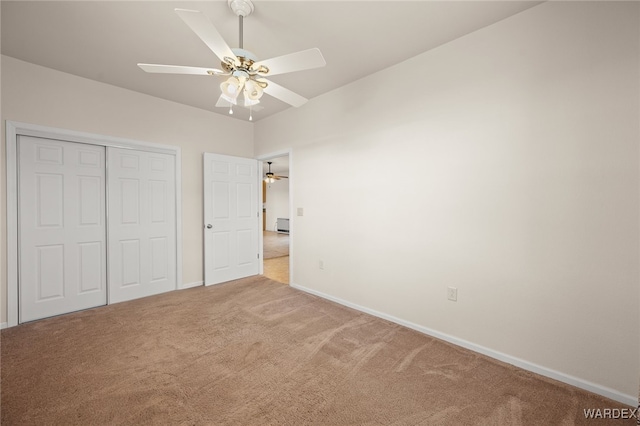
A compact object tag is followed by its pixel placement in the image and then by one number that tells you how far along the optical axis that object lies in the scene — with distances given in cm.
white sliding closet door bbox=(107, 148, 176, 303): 335
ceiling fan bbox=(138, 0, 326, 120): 158
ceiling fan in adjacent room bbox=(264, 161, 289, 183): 882
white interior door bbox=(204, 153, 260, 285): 410
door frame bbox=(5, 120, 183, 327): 266
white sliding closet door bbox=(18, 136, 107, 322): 278
